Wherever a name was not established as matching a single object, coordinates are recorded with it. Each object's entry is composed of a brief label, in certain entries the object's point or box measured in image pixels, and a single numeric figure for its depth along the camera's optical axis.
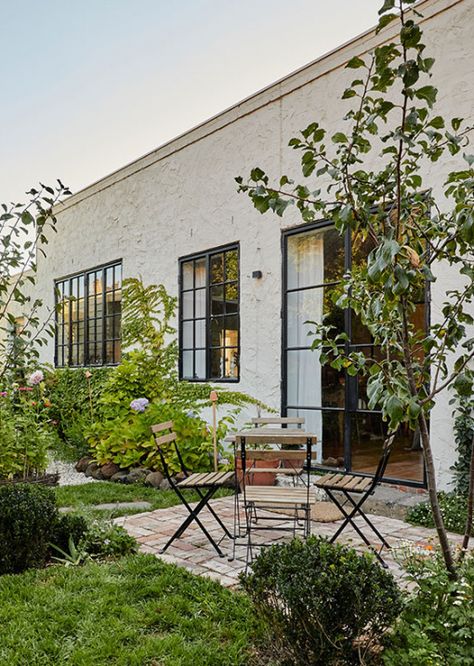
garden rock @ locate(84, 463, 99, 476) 7.18
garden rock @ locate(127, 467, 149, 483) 6.45
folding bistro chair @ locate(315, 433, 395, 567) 3.72
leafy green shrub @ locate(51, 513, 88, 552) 3.77
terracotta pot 5.83
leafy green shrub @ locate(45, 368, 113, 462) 8.77
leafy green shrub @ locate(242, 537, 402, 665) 2.13
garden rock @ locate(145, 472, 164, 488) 6.25
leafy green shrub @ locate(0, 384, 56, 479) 5.93
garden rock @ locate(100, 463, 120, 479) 6.86
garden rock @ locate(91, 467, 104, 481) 6.89
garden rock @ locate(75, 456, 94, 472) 7.45
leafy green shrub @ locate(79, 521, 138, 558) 3.77
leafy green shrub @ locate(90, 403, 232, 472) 6.43
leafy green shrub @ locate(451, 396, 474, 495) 4.52
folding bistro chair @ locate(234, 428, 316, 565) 3.52
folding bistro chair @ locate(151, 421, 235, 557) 3.87
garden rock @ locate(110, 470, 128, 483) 6.57
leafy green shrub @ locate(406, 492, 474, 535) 4.23
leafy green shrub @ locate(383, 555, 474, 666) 1.90
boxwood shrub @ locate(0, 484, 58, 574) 3.42
